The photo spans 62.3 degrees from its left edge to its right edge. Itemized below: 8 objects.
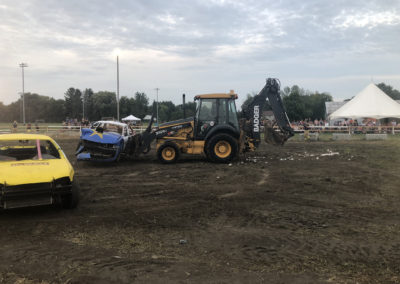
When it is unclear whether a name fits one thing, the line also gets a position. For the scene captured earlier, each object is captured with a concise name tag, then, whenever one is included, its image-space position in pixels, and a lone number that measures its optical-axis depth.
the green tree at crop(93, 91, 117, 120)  90.75
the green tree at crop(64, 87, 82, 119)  94.50
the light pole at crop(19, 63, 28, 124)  56.38
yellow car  5.83
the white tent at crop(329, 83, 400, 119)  29.50
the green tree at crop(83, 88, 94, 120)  93.38
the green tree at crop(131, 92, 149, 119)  87.75
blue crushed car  12.33
